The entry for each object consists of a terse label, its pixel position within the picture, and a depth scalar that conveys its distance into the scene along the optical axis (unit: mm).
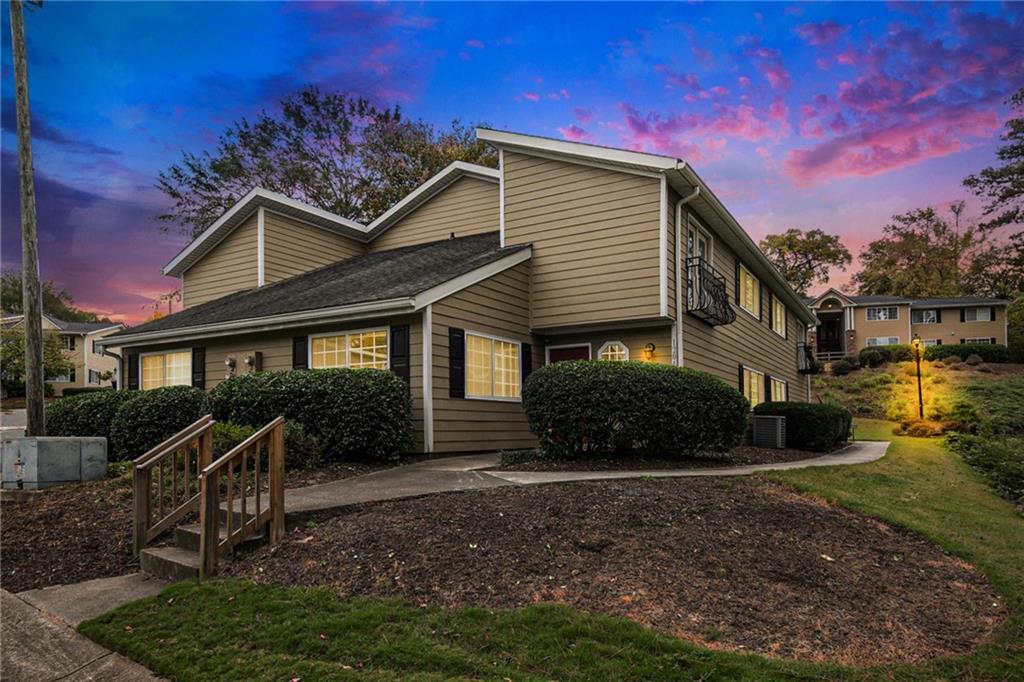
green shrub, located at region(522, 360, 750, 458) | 9039
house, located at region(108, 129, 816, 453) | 11000
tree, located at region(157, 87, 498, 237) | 27891
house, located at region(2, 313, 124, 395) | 41688
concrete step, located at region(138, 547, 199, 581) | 4785
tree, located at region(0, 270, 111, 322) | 53656
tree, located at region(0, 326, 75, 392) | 29953
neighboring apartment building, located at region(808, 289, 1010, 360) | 41344
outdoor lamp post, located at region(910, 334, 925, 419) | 22062
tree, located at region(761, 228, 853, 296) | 48375
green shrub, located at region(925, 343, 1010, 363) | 35000
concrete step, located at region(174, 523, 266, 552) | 5145
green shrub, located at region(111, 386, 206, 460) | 10789
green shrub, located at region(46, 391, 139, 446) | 12125
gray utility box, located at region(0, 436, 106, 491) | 8078
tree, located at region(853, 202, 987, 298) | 49312
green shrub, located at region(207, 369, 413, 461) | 9406
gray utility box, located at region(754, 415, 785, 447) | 14047
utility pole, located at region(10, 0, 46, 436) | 9086
